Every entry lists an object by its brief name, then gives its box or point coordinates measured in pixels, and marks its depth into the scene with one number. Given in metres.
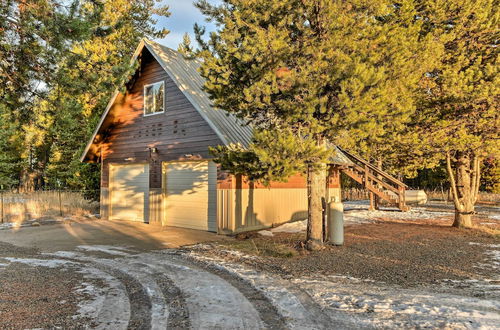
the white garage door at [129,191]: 13.84
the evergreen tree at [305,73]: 6.64
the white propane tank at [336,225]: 8.52
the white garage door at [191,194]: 11.65
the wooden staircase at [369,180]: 14.22
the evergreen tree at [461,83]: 9.11
